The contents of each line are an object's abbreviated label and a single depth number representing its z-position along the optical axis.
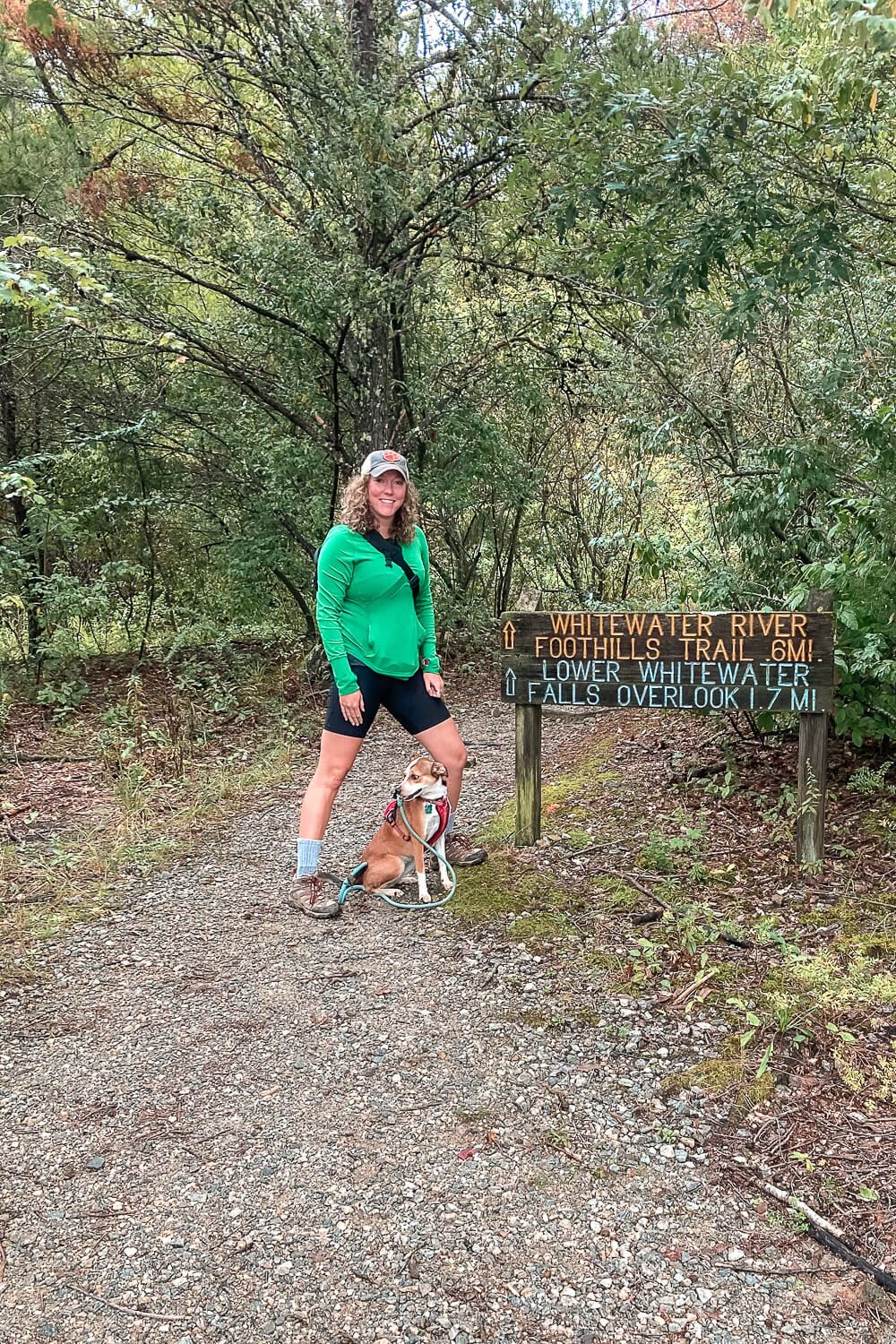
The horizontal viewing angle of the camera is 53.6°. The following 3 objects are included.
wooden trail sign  4.22
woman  4.05
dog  4.21
